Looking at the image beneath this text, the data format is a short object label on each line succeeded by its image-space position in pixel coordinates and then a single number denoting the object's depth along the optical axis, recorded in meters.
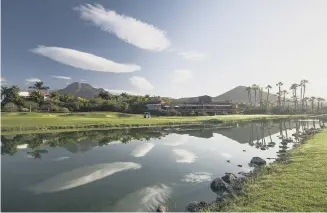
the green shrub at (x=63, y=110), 106.68
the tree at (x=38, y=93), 112.12
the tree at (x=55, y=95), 120.74
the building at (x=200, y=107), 135.07
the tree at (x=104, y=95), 139.23
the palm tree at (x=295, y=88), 181.00
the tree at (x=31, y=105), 104.66
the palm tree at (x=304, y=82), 178.88
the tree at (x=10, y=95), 105.24
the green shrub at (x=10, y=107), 94.69
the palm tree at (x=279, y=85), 182.62
